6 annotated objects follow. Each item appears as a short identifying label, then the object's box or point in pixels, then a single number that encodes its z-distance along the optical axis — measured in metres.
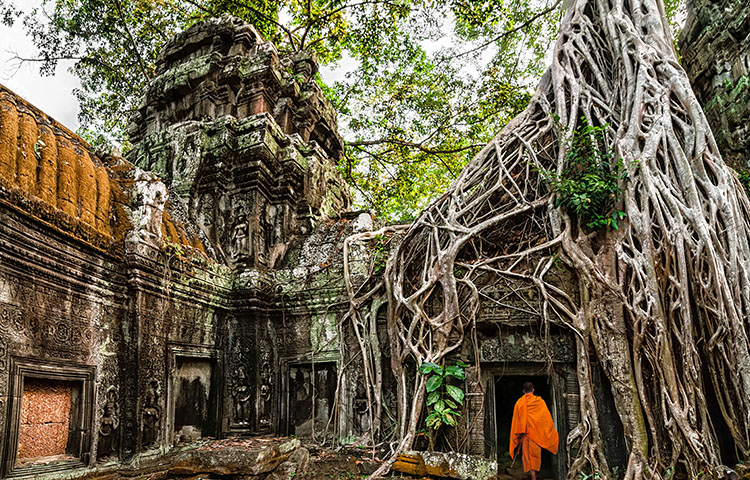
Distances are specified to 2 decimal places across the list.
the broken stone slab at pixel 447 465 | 3.85
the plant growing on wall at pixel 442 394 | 4.47
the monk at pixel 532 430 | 4.31
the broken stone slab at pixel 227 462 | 3.96
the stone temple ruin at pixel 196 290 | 3.74
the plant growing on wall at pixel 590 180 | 4.79
